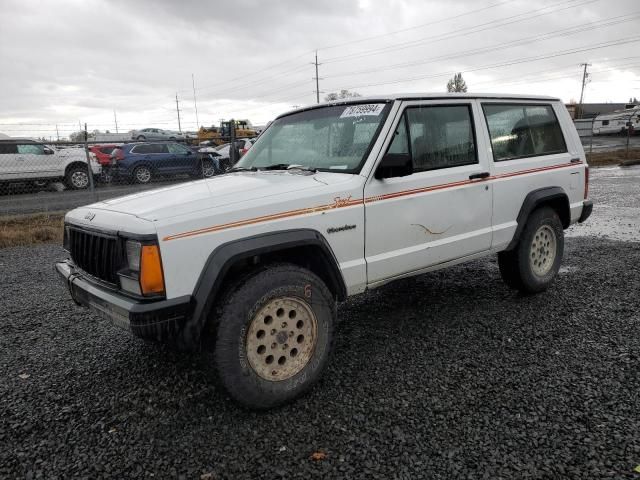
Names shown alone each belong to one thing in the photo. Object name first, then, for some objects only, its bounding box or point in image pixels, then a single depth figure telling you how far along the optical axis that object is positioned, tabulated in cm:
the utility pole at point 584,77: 7988
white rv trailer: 4088
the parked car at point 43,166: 1291
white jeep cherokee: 256
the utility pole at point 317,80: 6744
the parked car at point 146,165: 1439
